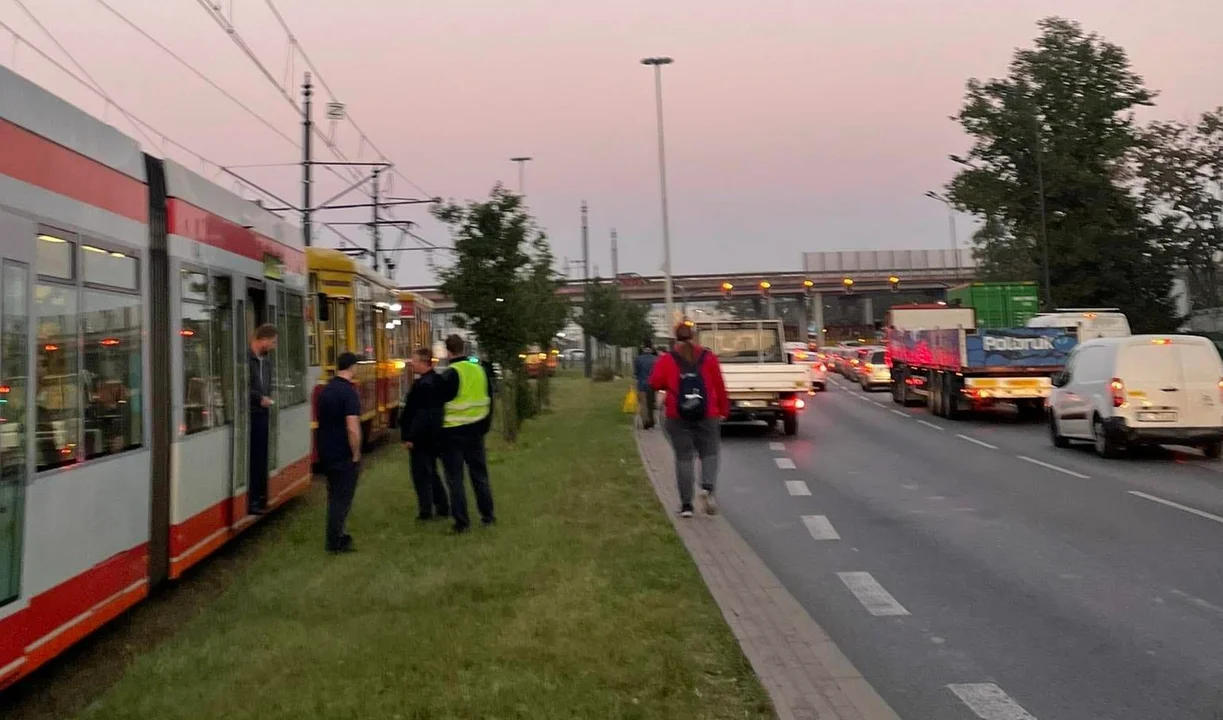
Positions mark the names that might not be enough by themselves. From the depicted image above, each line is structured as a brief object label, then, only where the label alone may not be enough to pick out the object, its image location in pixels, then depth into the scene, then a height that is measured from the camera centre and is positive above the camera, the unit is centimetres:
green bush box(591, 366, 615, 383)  5975 -29
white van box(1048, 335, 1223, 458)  1769 -61
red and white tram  604 +6
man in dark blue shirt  1041 -55
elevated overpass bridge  8381 +616
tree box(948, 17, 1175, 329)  5144 +819
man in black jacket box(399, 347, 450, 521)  1184 -53
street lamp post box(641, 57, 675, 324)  4216 +679
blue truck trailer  2602 -16
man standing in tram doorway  1102 -28
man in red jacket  1188 -37
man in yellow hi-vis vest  1136 -50
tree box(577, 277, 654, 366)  5694 +234
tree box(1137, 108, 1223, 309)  5000 +698
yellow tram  1736 +79
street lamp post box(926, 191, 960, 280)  5634 +761
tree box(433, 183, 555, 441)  2180 +180
